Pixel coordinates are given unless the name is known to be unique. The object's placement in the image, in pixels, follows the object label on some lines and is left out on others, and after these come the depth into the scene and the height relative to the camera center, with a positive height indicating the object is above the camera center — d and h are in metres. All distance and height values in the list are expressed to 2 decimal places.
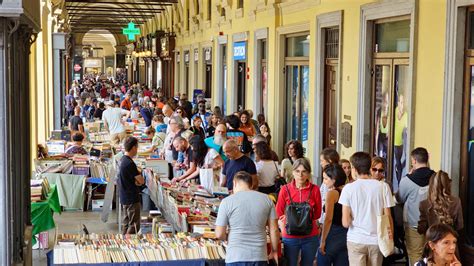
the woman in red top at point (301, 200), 6.50 -1.13
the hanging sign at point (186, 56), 28.23 +0.76
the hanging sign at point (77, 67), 48.46 +0.59
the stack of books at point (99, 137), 15.70 -1.26
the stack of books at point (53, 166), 11.08 -1.32
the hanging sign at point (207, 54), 22.77 +0.70
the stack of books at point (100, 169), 11.60 -1.41
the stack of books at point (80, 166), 11.56 -1.36
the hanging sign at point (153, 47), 35.25 +1.38
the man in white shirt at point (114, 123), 15.12 -0.92
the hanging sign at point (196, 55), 25.44 +0.74
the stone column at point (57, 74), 18.16 +0.06
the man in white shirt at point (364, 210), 6.27 -1.08
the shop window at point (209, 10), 23.53 +2.06
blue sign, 17.64 +0.63
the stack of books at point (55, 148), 12.48 -1.17
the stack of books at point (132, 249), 6.21 -1.43
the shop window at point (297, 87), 13.54 -0.17
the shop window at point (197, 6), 25.91 +2.38
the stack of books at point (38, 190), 8.59 -1.30
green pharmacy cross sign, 36.38 +2.21
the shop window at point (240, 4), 18.36 +1.78
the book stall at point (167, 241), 6.24 -1.43
